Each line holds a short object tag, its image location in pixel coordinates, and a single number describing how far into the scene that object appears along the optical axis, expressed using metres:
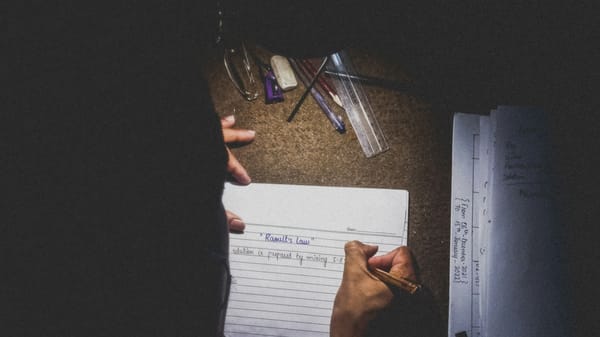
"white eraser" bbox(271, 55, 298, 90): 0.85
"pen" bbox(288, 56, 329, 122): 0.85
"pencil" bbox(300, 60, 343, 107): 0.85
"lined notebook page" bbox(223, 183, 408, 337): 0.81
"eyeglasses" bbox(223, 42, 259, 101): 0.86
